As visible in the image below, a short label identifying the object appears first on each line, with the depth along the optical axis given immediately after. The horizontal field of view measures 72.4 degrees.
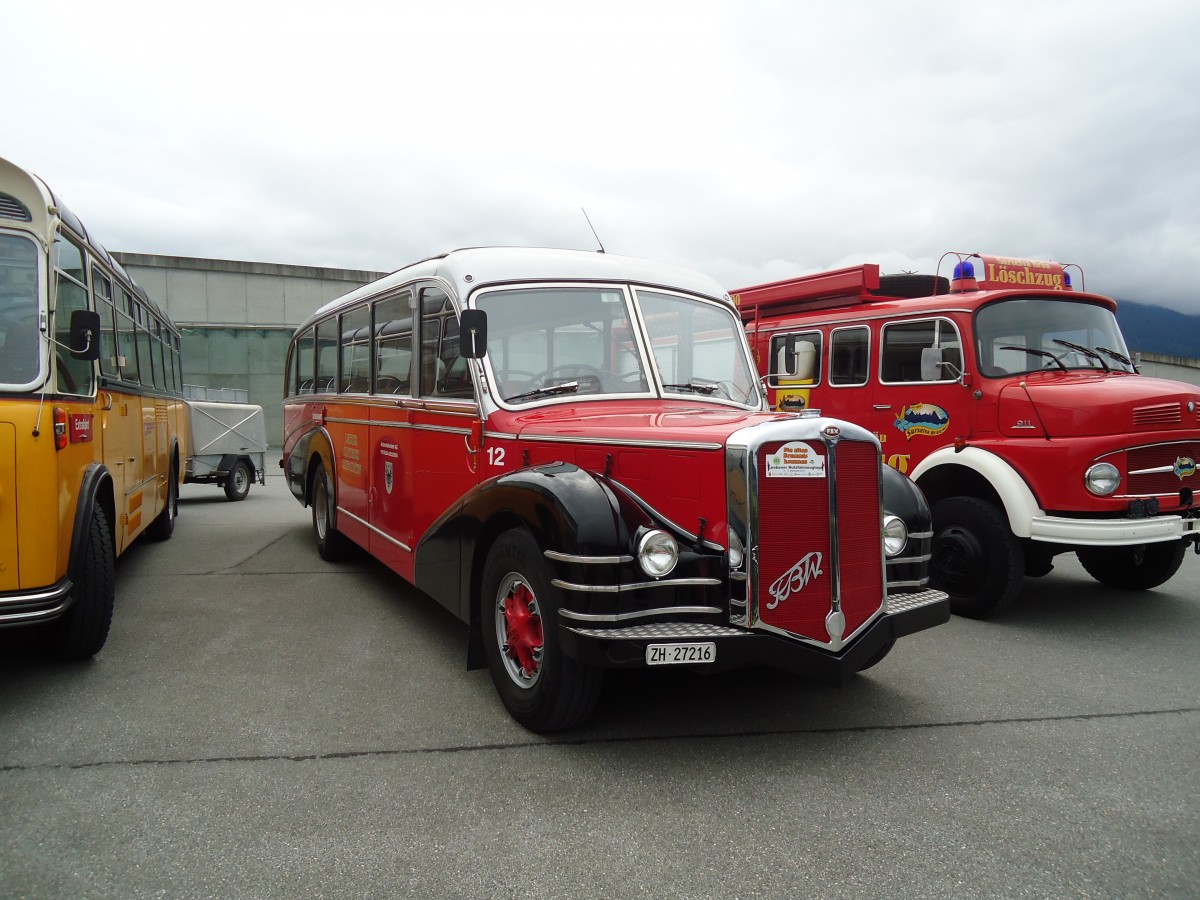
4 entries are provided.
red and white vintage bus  3.38
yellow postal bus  3.85
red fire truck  5.52
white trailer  12.70
